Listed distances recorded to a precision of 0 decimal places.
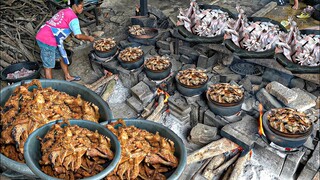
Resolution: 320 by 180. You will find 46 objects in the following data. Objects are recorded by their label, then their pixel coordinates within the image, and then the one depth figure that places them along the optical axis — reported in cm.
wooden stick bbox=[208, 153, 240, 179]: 477
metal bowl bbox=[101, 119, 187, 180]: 282
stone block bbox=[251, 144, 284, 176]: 471
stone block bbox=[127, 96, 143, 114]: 623
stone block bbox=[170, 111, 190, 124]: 585
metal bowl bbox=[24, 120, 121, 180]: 267
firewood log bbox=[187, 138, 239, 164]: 490
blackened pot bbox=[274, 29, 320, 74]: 511
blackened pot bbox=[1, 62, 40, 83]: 677
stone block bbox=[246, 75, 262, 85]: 608
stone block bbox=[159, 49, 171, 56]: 729
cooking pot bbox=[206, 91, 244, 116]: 511
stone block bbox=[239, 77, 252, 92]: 597
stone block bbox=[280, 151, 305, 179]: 456
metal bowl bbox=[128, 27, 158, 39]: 733
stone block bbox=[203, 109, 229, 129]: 532
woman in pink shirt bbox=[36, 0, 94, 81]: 629
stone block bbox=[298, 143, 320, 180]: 450
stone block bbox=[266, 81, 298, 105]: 520
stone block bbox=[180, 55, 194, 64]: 691
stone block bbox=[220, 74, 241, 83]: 611
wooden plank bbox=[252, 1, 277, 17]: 809
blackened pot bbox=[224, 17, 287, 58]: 565
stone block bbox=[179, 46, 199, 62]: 682
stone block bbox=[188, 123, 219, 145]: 524
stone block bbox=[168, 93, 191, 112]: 575
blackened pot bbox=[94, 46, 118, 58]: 703
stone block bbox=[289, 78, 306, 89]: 575
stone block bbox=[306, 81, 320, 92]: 568
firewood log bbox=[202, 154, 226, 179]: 473
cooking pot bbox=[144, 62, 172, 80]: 617
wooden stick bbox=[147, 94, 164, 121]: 583
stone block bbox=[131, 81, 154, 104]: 627
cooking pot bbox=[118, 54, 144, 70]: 663
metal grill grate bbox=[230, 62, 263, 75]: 625
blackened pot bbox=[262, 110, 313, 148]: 435
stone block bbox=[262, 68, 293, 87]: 580
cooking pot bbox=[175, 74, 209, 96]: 565
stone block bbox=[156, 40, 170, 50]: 725
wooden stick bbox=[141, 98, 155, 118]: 600
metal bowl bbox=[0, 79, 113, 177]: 323
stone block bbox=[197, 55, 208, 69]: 659
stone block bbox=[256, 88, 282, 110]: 535
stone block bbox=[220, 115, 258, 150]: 486
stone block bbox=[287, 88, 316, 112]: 521
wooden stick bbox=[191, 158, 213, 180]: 465
